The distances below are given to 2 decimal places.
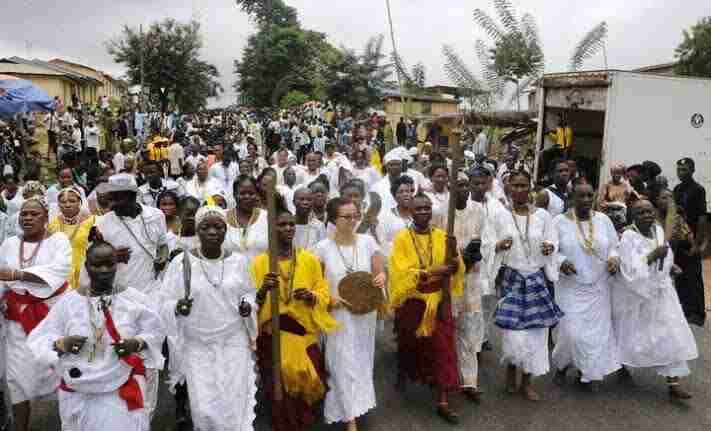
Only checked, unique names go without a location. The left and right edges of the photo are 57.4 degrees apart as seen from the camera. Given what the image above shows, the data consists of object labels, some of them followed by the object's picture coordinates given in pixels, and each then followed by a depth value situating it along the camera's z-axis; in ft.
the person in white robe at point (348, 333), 15.94
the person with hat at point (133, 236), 16.61
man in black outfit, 24.39
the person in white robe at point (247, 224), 17.97
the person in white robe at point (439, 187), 22.84
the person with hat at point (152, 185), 24.98
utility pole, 50.64
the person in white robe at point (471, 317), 18.37
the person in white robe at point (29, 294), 14.57
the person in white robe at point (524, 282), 17.86
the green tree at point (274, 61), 161.79
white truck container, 35.94
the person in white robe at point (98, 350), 11.73
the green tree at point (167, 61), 100.83
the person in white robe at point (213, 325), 14.01
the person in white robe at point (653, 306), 18.34
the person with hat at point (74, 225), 17.33
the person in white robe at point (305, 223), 19.29
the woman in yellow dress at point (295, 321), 15.25
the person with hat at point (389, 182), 25.83
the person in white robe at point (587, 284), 18.62
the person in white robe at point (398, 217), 21.85
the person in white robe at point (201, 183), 29.73
